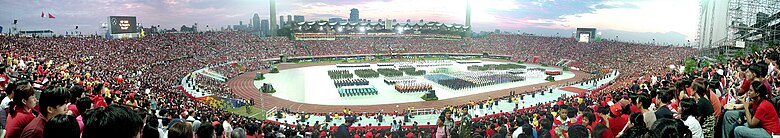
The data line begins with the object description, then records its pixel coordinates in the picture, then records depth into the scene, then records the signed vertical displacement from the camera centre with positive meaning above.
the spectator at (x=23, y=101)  4.81 -0.67
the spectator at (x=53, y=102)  4.29 -0.61
